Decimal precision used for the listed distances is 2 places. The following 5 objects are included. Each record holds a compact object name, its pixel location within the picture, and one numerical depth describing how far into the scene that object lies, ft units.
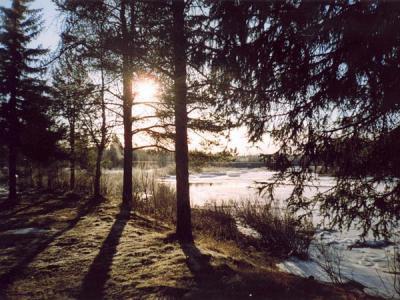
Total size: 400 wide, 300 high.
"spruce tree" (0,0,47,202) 42.65
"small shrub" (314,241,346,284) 26.13
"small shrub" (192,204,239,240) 34.09
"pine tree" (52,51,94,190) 34.92
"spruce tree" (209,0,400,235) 13.48
